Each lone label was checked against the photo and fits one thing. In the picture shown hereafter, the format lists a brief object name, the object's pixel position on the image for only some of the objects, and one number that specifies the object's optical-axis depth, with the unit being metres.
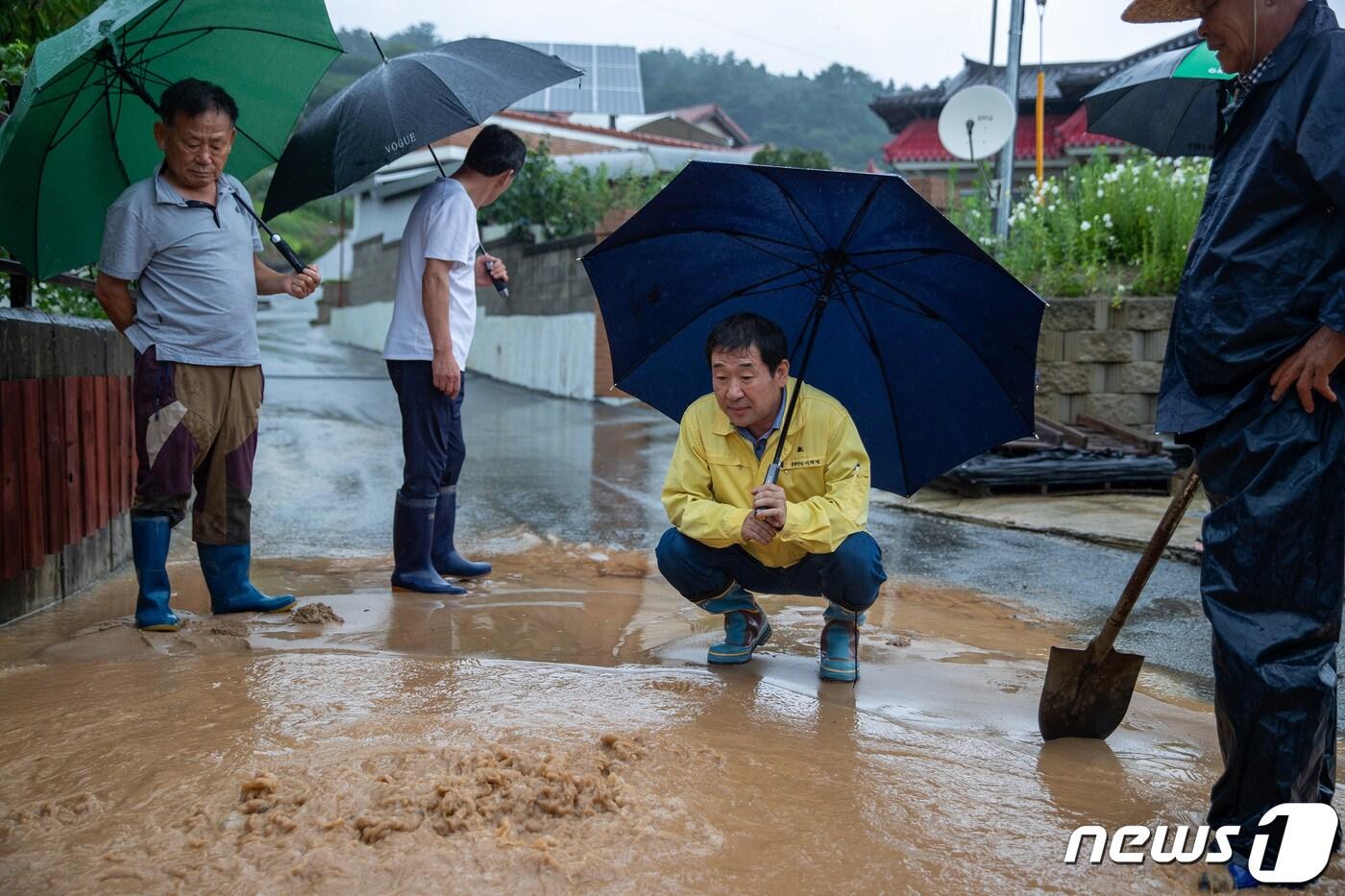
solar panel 32.97
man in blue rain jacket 2.42
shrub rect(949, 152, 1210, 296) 10.12
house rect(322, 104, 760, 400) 15.70
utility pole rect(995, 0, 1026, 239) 12.98
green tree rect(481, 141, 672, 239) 17.23
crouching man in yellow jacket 3.52
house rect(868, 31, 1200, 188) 25.80
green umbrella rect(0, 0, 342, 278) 4.25
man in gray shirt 4.12
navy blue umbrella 3.51
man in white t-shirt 4.82
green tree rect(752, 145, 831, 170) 24.47
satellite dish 12.92
